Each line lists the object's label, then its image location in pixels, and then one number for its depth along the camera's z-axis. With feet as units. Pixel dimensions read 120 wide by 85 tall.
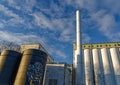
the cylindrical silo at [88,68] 104.79
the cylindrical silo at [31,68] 70.56
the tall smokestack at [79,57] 85.55
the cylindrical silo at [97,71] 105.32
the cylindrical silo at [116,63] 102.97
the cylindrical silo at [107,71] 102.36
